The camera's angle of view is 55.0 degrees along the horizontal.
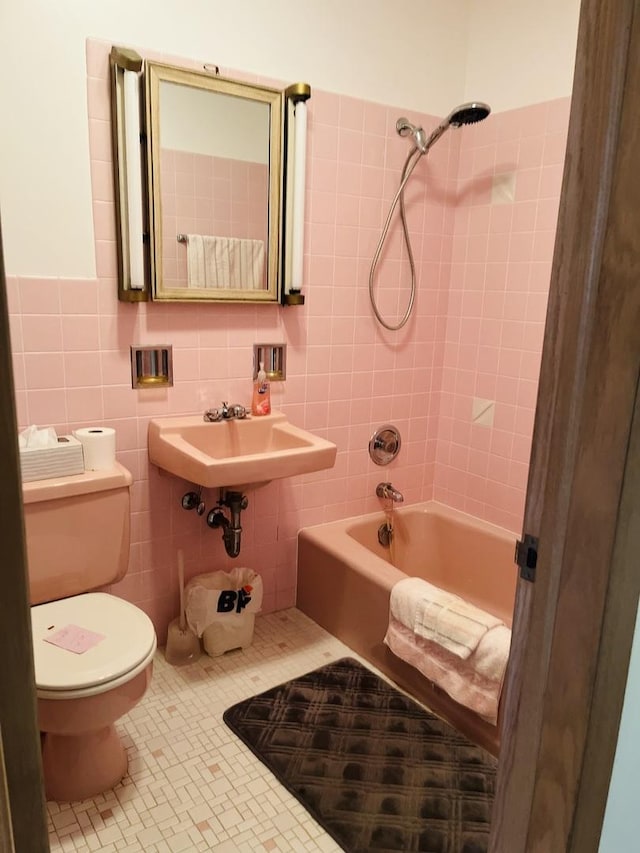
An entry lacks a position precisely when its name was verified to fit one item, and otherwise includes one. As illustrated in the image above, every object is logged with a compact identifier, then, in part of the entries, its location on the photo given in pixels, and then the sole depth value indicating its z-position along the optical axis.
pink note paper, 1.58
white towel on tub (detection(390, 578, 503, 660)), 1.83
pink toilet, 1.49
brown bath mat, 1.59
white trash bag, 2.22
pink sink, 1.86
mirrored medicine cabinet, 1.87
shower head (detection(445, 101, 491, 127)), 2.14
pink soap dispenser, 2.25
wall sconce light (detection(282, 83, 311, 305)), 2.10
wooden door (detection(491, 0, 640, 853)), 0.74
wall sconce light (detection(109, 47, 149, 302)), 1.79
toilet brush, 2.23
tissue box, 1.69
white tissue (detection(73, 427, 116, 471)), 1.85
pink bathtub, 2.14
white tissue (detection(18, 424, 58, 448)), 1.75
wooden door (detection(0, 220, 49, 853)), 0.51
